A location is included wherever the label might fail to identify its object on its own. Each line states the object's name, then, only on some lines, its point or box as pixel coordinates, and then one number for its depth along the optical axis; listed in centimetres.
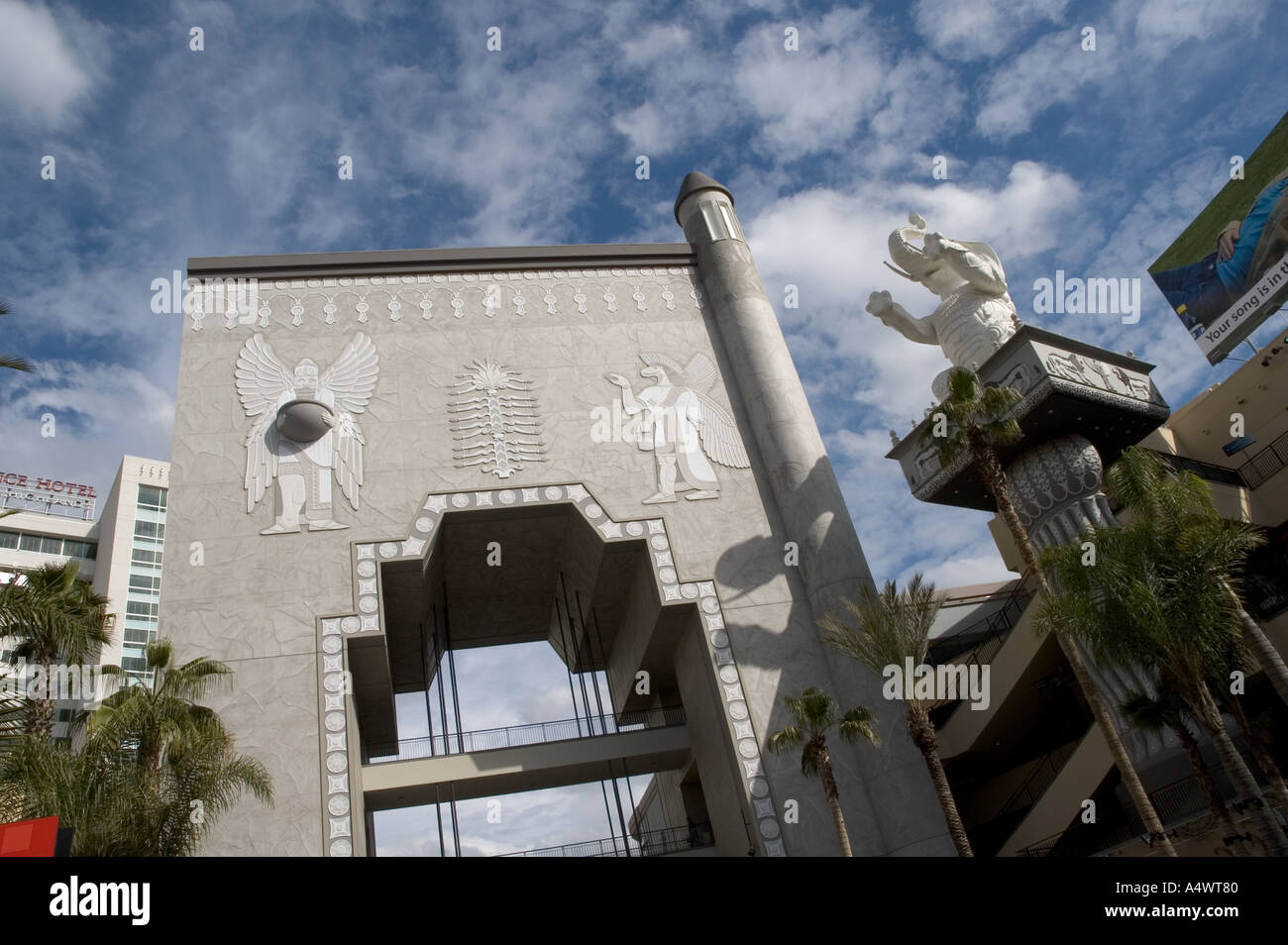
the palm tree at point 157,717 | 1447
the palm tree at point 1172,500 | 1423
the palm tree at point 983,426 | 1673
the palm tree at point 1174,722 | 1428
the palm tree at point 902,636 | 1689
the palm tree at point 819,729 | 1731
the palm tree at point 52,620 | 907
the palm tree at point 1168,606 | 1334
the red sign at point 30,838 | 511
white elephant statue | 2228
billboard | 3098
